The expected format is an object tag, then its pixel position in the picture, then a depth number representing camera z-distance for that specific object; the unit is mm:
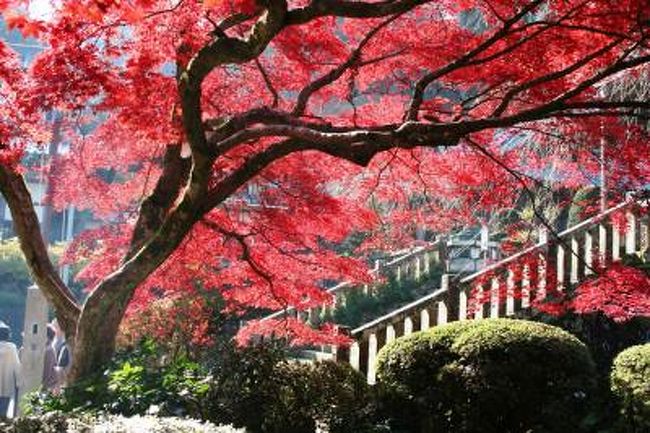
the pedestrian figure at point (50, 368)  12799
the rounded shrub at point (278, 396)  6309
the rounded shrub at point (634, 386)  5762
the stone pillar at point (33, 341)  11688
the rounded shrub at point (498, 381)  6355
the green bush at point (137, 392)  6445
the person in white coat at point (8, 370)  12555
